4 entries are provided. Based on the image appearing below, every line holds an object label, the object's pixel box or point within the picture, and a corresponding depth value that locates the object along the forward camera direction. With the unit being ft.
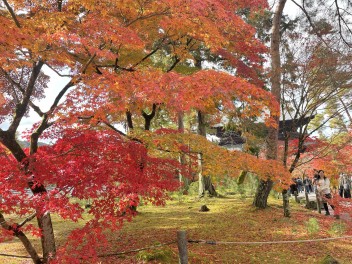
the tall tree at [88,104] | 14.46
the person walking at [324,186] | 33.46
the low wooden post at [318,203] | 38.22
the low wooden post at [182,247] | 13.56
